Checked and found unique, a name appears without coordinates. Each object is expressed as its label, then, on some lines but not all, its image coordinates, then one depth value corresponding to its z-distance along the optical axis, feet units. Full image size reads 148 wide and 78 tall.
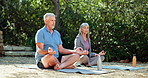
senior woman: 33.77
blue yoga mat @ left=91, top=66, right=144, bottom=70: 31.28
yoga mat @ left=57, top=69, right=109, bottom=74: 26.20
